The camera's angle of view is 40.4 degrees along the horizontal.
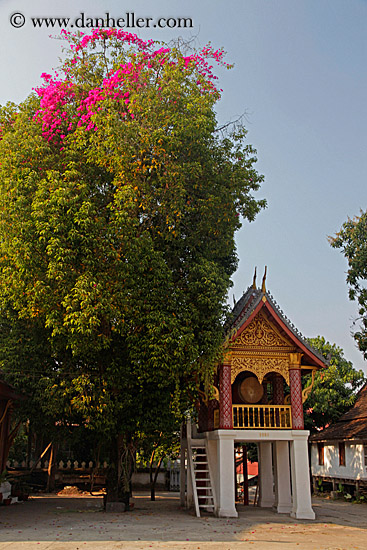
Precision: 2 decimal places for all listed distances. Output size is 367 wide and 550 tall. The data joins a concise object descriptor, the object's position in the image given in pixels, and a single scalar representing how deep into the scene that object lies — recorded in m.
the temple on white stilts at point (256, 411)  14.21
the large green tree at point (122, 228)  13.23
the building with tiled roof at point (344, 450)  22.23
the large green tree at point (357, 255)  23.19
